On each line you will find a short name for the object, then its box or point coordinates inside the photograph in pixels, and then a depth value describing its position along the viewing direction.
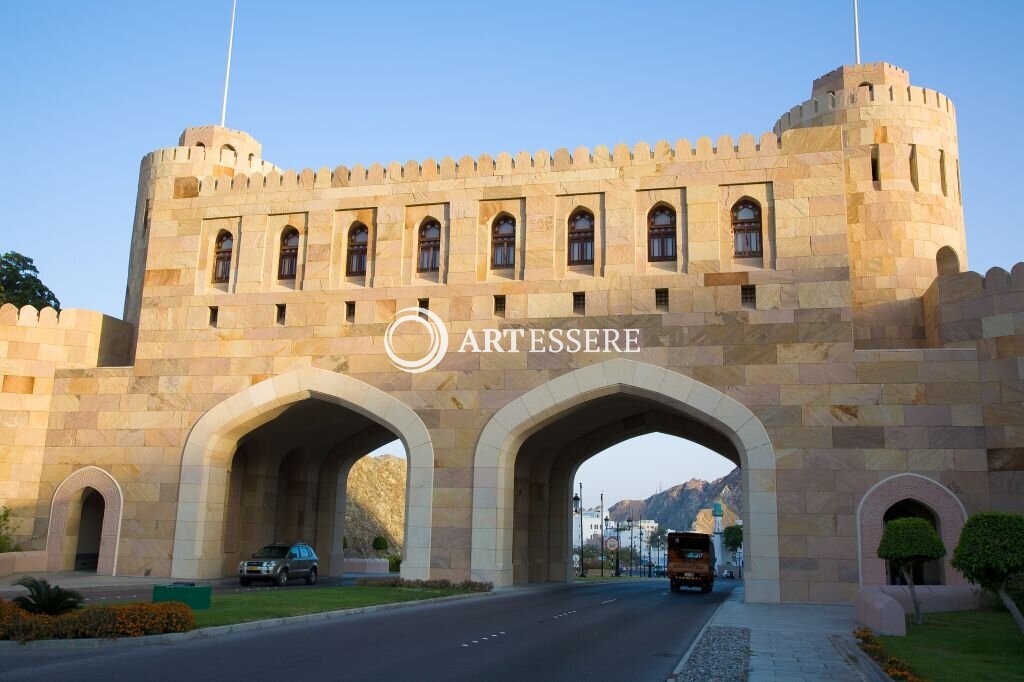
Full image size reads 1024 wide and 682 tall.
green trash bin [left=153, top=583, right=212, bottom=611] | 14.76
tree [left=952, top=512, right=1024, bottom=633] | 12.31
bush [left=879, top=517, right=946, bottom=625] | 16.23
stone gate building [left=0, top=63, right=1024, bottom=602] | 21.97
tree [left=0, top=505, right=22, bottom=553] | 25.03
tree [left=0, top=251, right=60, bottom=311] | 38.34
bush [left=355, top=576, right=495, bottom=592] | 23.02
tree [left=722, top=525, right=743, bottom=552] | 89.86
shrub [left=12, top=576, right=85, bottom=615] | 12.45
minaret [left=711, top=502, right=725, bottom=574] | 82.19
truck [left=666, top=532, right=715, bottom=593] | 32.44
